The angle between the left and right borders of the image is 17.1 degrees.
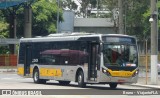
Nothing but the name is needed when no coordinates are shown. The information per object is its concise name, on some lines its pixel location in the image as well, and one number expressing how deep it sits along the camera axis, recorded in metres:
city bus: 28.39
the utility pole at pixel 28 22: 74.19
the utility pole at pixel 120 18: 37.39
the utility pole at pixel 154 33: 34.25
